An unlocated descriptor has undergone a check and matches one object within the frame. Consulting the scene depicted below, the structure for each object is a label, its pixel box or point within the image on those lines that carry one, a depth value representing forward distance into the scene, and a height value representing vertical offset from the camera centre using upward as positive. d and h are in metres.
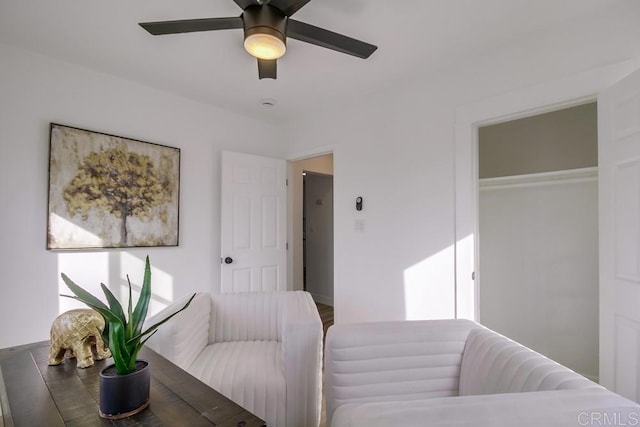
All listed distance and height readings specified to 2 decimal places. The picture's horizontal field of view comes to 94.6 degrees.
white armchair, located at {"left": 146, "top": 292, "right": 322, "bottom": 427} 1.48 -0.80
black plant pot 0.82 -0.49
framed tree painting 2.21 +0.23
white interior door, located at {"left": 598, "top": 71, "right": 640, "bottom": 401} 1.42 -0.07
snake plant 0.86 -0.33
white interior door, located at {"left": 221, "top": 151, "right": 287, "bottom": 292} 3.07 -0.03
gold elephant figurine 1.12 -0.45
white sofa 0.69 -0.52
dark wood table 0.80 -0.55
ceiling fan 1.37 +0.94
